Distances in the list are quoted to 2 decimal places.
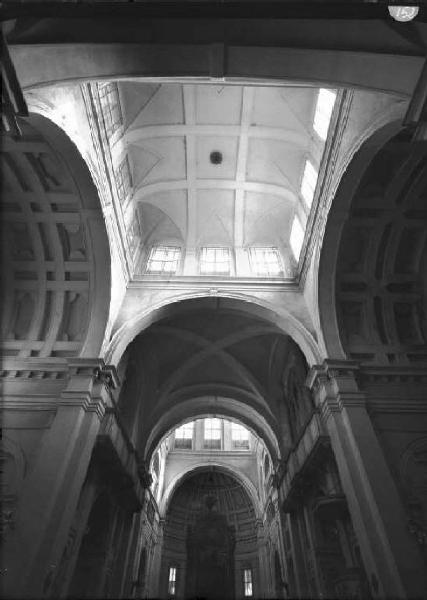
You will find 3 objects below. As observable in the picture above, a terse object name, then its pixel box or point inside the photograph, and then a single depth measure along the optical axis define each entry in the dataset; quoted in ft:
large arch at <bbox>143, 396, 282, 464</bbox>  63.36
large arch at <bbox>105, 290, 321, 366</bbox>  40.47
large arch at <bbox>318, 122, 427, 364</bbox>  34.55
